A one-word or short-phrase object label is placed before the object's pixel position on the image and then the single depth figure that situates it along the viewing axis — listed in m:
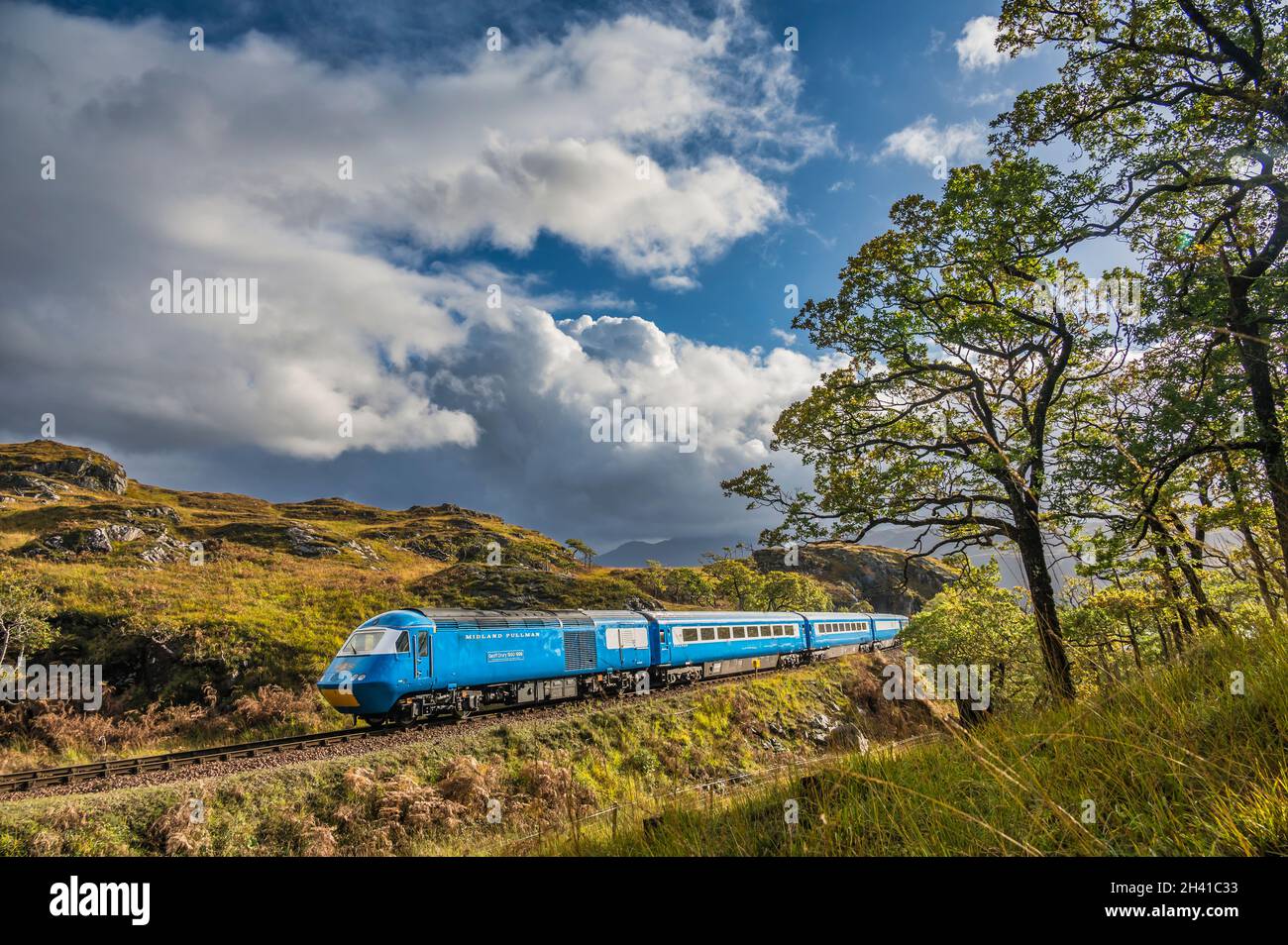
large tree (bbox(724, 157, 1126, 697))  12.83
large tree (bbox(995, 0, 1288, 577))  9.56
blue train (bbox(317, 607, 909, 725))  15.69
